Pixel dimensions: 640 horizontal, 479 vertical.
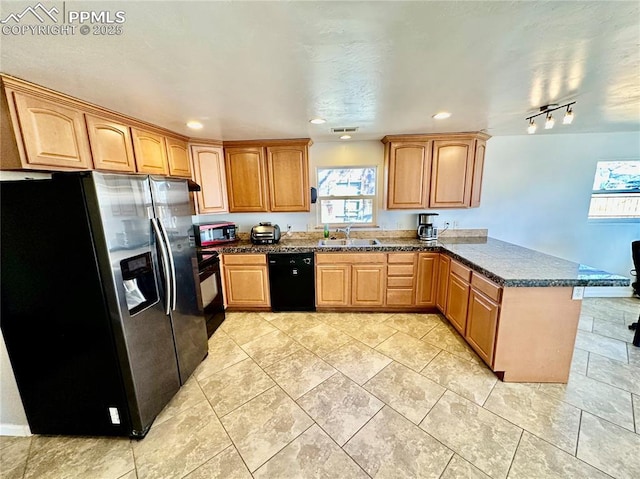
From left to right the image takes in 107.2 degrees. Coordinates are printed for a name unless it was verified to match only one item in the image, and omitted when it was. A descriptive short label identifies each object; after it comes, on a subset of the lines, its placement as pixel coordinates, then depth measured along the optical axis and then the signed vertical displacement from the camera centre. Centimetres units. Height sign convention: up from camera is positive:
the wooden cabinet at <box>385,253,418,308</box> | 296 -98
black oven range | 254 -93
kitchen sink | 320 -55
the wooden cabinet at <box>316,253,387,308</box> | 300 -99
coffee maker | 321 -38
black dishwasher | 304 -101
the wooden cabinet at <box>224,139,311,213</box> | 310 +39
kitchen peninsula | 181 -90
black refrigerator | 130 -55
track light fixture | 191 +76
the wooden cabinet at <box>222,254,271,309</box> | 305 -98
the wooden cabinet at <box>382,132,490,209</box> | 297 +40
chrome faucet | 341 -40
